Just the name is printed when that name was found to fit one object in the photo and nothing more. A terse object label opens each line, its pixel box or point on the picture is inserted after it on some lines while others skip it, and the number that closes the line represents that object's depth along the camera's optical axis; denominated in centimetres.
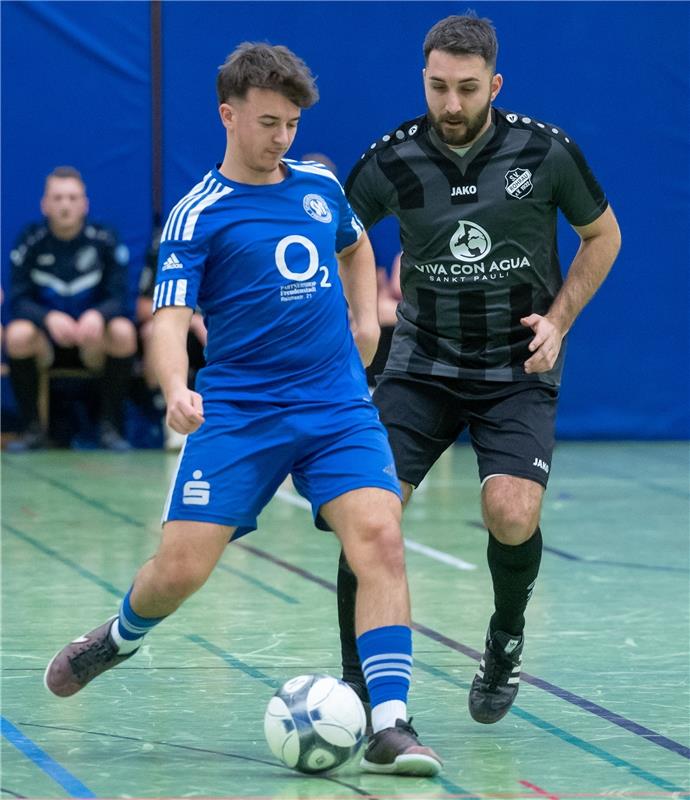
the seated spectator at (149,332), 2394
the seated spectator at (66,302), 2361
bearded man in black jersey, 1012
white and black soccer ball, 853
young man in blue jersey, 887
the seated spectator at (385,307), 2295
